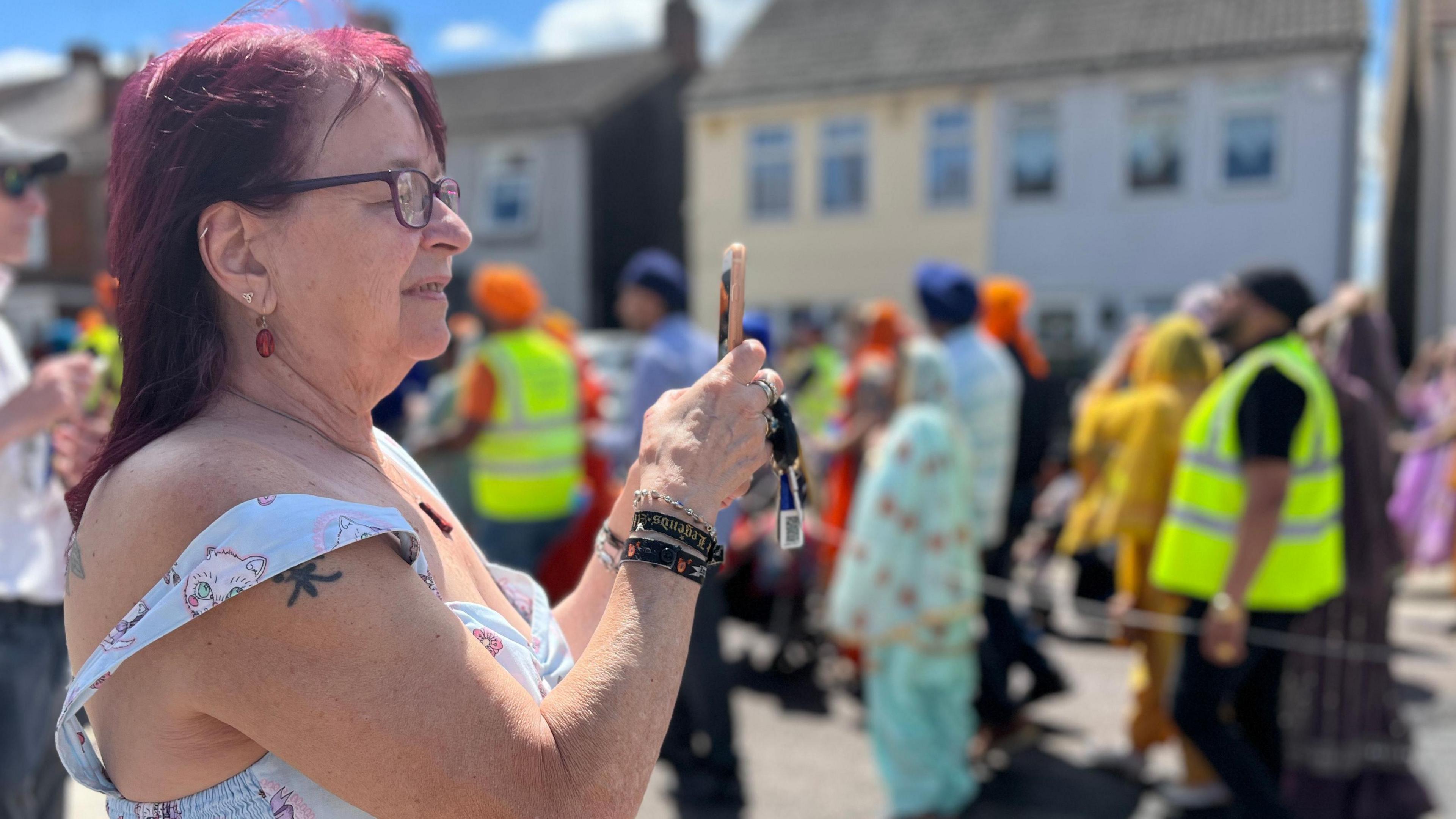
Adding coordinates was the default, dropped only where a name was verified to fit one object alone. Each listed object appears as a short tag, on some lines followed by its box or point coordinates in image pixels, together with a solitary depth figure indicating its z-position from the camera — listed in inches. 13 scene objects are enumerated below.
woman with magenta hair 42.8
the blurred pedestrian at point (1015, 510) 195.8
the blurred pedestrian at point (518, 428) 205.0
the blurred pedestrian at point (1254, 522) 137.1
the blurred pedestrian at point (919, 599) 157.9
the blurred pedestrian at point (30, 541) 87.2
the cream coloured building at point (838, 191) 713.0
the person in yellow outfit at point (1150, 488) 179.8
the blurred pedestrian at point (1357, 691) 148.0
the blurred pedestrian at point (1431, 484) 298.2
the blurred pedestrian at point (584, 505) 214.1
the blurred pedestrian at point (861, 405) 202.4
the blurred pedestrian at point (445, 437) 207.2
